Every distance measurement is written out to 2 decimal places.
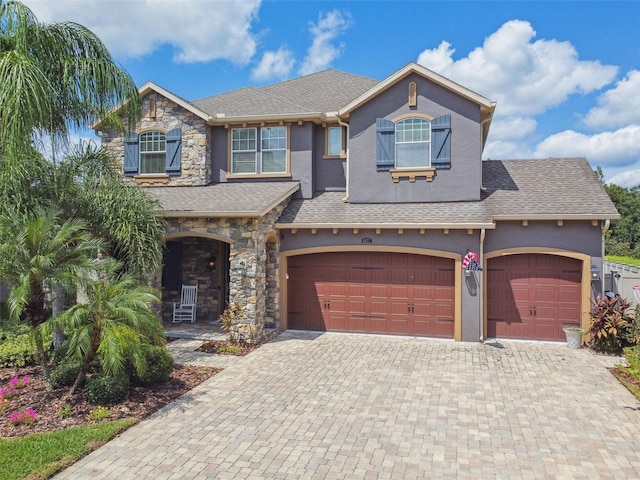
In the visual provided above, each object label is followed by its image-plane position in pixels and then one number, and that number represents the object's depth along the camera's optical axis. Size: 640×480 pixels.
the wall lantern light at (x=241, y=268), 11.21
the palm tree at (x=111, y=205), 9.77
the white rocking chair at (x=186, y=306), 13.88
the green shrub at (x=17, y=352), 9.02
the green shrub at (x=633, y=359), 8.30
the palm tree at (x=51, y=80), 8.05
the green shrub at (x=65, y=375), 7.57
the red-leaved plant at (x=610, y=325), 10.34
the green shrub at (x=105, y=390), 7.02
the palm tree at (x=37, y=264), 7.16
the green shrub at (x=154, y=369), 7.84
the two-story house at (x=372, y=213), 11.41
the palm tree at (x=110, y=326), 6.79
